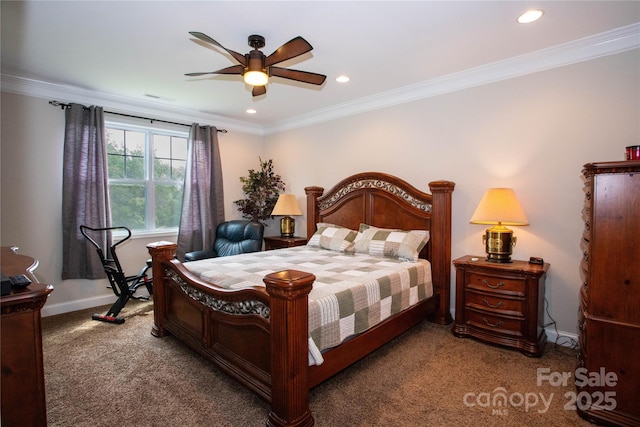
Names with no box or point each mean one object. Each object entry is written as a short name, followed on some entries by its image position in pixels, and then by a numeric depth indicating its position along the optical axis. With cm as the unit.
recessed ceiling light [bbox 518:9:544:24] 220
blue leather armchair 429
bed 172
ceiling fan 216
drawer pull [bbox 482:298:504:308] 275
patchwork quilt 203
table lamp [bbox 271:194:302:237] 466
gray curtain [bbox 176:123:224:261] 453
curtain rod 361
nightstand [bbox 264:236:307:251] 443
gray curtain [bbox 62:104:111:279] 364
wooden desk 102
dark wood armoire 180
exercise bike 337
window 421
